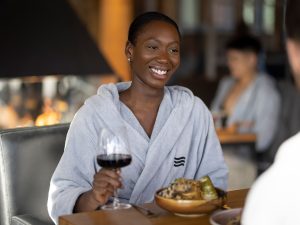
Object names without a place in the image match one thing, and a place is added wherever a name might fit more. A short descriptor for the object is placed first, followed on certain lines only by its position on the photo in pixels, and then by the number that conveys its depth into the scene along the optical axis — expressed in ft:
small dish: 4.75
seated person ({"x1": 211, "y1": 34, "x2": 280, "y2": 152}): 12.04
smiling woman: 6.10
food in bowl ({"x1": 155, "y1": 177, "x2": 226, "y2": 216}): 5.02
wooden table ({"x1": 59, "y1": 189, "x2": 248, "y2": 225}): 4.98
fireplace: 11.63
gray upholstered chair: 6.92
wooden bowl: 5.01
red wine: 5.14
